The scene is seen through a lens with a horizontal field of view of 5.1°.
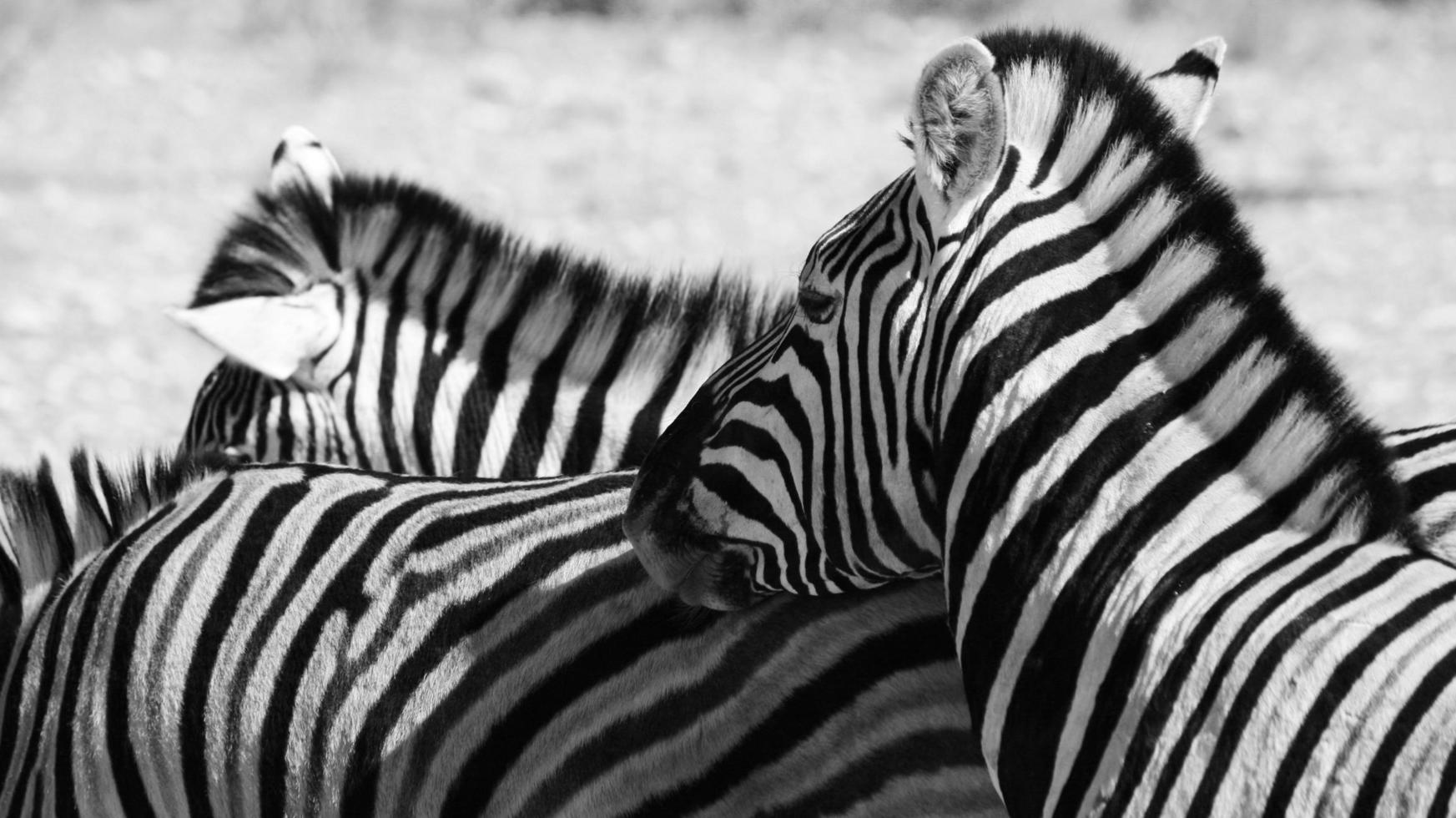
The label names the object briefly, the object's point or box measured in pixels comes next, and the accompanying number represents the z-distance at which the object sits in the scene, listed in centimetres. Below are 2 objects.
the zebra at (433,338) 1684
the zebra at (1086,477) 1547
